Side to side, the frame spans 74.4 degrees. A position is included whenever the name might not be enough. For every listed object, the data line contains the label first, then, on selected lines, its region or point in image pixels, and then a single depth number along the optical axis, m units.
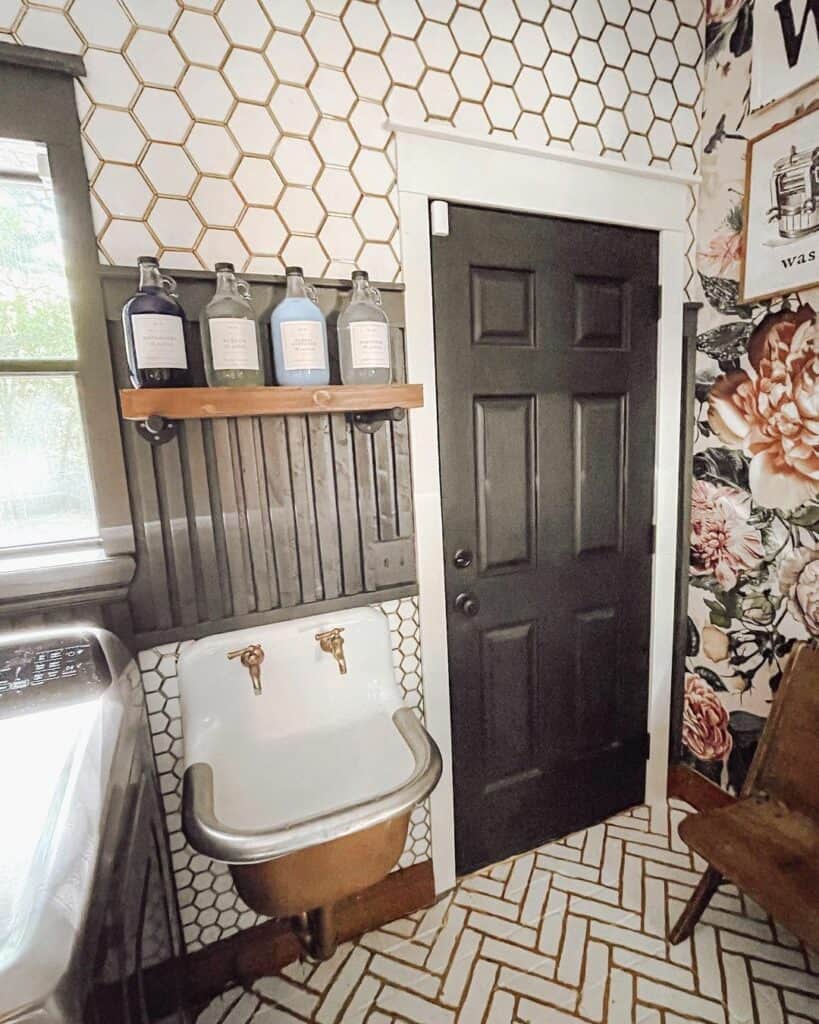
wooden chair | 1.28
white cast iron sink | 1.12
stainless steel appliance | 0.47
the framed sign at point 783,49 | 1.40
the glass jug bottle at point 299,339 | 1.11
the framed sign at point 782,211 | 1.46
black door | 1.53
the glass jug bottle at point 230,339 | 1.07
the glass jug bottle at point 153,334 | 1.01
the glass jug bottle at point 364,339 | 1.14
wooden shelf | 0.98
